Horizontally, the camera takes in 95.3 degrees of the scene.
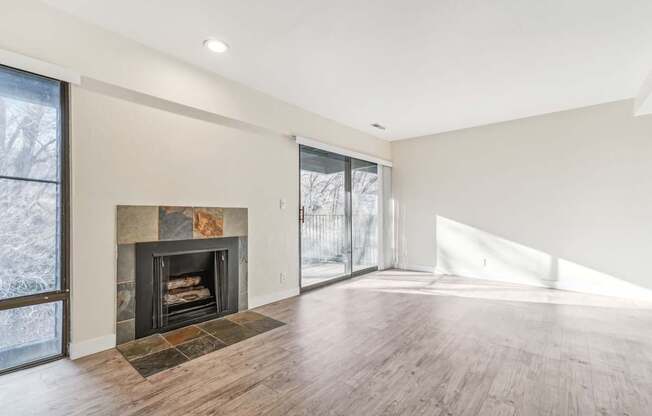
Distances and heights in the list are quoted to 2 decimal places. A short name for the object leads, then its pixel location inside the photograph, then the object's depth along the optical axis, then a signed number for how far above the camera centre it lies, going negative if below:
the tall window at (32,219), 2.06 -0.08
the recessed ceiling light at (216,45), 2.57 +1.44
